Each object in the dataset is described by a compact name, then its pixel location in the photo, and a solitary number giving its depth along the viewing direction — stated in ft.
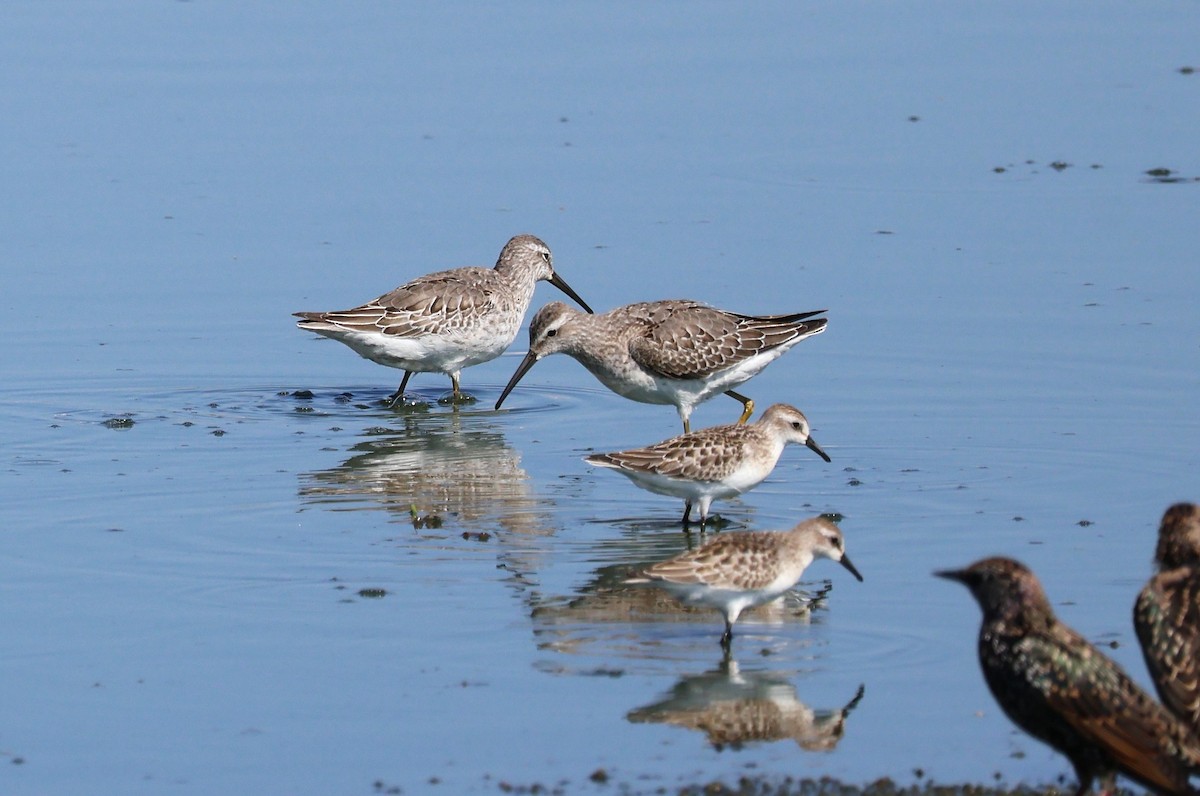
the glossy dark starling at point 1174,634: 48.70
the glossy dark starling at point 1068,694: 45.85
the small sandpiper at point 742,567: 60.80
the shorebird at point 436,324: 100.07
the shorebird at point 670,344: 91.20
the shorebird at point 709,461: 73.67
